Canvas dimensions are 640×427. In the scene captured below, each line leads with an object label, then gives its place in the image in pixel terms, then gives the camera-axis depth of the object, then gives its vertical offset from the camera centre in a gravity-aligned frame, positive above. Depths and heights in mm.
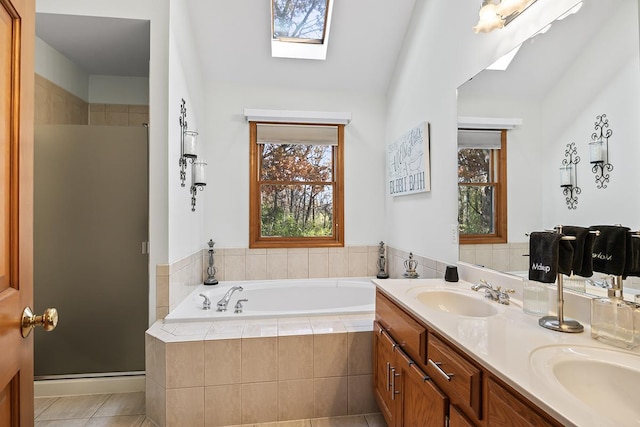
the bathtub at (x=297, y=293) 2990 -711
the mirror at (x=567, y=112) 1117 +393
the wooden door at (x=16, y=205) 767 +24
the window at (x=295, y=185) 3297 +294
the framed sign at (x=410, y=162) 2451 +424
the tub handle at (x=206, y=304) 2341 -627
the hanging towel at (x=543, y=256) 1085 -138
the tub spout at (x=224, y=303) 2318 -616
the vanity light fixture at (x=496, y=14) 1603 +975
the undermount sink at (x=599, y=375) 825 -411
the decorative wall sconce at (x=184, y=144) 2379 +495
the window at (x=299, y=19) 2814 +1676
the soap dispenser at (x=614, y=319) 957 -306
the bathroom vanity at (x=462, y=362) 768 -440
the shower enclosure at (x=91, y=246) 2301 -217
